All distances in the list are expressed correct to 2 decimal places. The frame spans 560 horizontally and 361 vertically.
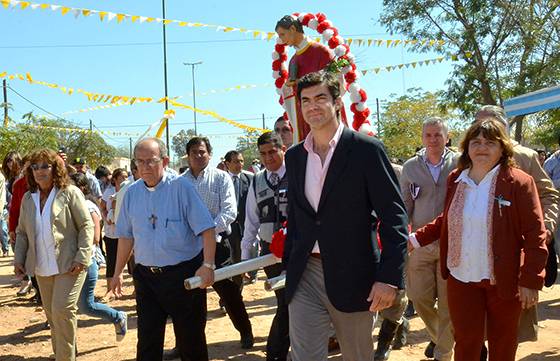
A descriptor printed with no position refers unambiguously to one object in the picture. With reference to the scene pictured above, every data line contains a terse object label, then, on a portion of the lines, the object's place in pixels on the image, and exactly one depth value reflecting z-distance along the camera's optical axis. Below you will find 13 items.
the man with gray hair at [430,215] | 5.19
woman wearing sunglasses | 5.44
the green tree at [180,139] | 75.99
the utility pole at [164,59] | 24.34
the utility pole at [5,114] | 28.27
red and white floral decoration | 5.91
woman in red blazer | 3.82
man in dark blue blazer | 3.20
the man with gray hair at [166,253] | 4.52
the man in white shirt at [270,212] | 5.35
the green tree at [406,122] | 50.94
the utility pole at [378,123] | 52.66
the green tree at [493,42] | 22.23
